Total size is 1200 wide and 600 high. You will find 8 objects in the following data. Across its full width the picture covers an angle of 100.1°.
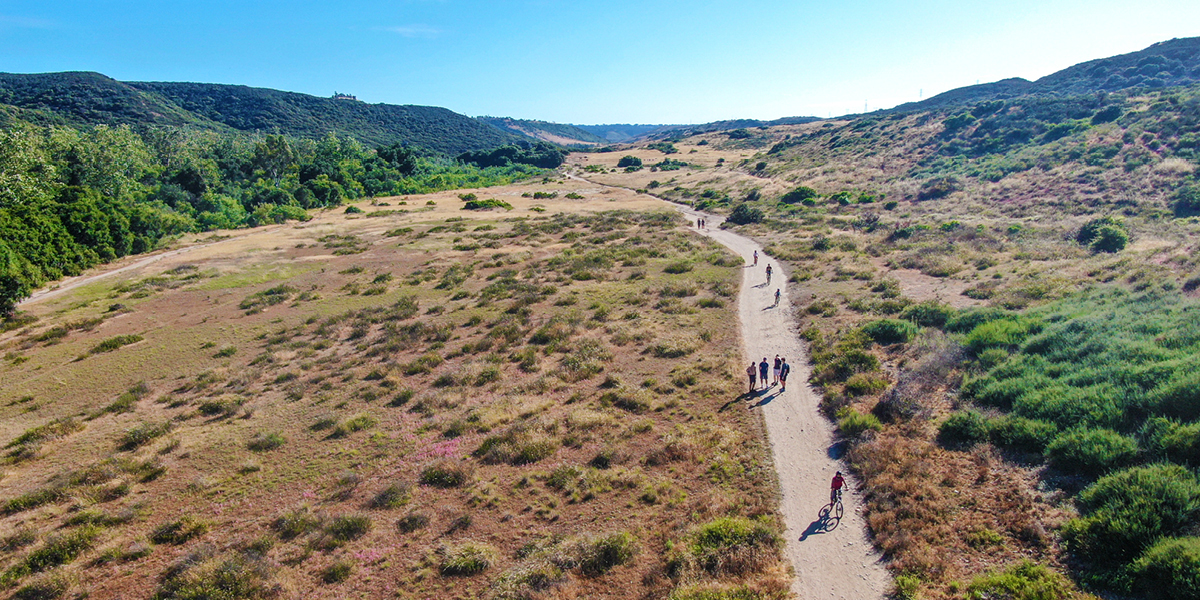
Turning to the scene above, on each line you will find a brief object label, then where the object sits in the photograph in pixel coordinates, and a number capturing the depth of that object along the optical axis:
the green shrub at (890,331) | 24.75
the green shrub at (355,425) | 19.50
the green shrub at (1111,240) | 36.28
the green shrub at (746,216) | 67.25
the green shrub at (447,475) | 16.12
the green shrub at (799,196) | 77.73
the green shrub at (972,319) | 24.16
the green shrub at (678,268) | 43.44
